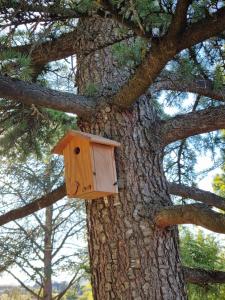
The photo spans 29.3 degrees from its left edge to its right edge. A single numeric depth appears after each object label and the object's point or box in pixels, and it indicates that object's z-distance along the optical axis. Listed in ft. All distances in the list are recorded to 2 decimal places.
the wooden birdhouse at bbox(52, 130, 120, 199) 6.41
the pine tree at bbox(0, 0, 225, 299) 4.52
